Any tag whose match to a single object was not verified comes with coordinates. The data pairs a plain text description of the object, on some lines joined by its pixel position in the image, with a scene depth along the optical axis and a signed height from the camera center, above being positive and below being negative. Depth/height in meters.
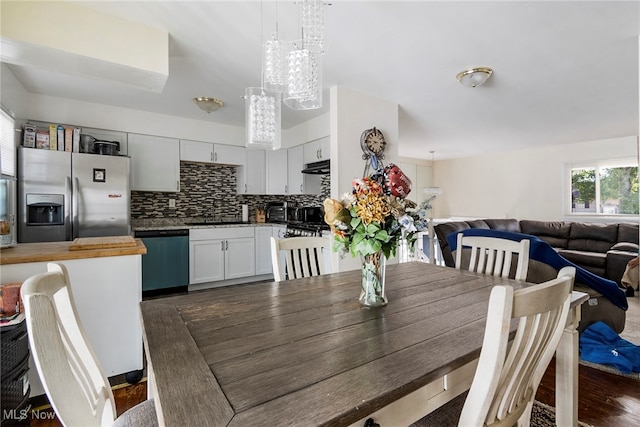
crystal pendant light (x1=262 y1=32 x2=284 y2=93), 1.61 +0.81
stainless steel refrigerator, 2.84 +0.14
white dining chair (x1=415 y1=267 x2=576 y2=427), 0.66 -0.36
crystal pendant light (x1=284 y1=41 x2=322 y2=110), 1.57 +0.73
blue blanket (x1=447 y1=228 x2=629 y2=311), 2.27 -0.47
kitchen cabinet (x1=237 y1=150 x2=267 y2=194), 4.65 +0.56
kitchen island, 1.68 -0.50
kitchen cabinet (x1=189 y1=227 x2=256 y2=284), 3.90 -0.61
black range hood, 3.66 +0.53
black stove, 3.65 -0.24
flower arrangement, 1.16 -0.03
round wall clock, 3.14 +0.72
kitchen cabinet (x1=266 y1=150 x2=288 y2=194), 4.66 +0.59
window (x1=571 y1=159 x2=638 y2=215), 4.95 +0.38
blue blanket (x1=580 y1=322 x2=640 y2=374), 2.04 -1.01
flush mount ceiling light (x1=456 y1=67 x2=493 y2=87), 2.62 +1.19
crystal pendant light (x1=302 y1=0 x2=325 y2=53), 1.46 +0.93
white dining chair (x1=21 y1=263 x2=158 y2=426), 0.68 -0.40
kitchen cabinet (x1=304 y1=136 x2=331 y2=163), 3.84 +0.79
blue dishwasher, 3.61 -0.64
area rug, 0.98 -0.70
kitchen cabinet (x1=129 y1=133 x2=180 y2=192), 3.79 +0.61
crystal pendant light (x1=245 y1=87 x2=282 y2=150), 1.96 +0.62
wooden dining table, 0.64 -0.41
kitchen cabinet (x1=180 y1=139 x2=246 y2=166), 4.16 +0.83
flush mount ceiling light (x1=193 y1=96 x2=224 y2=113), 3.30 +1.19
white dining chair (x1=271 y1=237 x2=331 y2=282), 1.76 -0.29
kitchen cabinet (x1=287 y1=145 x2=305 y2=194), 4.32 +0.59
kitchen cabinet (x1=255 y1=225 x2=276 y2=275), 4.41 -0.60
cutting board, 1.78 -0.21
